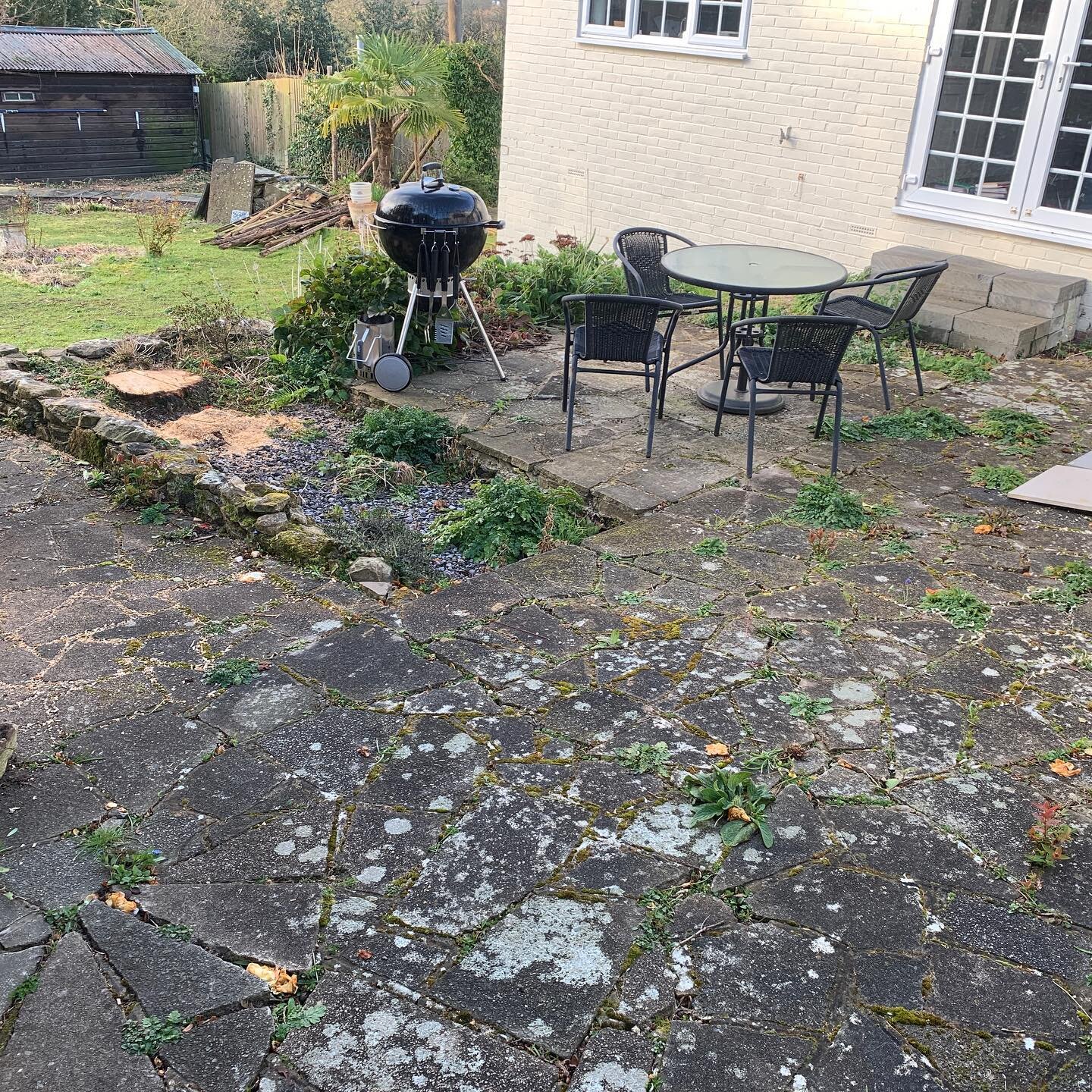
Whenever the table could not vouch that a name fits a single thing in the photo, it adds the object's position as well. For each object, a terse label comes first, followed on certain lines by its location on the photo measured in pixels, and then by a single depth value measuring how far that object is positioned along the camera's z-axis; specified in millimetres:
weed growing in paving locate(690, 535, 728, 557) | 4625
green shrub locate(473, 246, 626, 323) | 8352
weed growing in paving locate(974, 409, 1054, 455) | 5875
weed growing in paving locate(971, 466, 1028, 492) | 5363
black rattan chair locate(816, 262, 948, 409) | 5984
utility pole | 18875
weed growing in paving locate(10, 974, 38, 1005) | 2340
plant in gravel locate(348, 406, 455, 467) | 6137
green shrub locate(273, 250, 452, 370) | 7086
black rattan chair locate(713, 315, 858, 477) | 5125
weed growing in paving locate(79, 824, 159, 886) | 2717
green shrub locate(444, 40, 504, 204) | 15891
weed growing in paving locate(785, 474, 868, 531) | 4926
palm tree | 13828
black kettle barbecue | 6410
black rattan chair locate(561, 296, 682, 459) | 5449
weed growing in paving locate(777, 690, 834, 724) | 3455
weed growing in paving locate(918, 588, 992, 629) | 4059
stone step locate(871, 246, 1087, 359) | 7340
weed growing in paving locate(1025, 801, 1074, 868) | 2791
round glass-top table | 5695
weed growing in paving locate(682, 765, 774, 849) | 2896
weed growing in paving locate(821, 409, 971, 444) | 6047
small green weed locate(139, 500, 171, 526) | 5340
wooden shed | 18438
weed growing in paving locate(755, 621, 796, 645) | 3936
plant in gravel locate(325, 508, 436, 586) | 4828
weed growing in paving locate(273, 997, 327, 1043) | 2287
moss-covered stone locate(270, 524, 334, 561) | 4836
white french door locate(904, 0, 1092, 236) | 7484
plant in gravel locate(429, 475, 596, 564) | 5000
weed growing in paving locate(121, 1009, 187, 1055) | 2230
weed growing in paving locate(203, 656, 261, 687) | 3658
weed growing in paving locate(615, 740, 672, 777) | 3180
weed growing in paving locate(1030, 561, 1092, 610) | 4203
